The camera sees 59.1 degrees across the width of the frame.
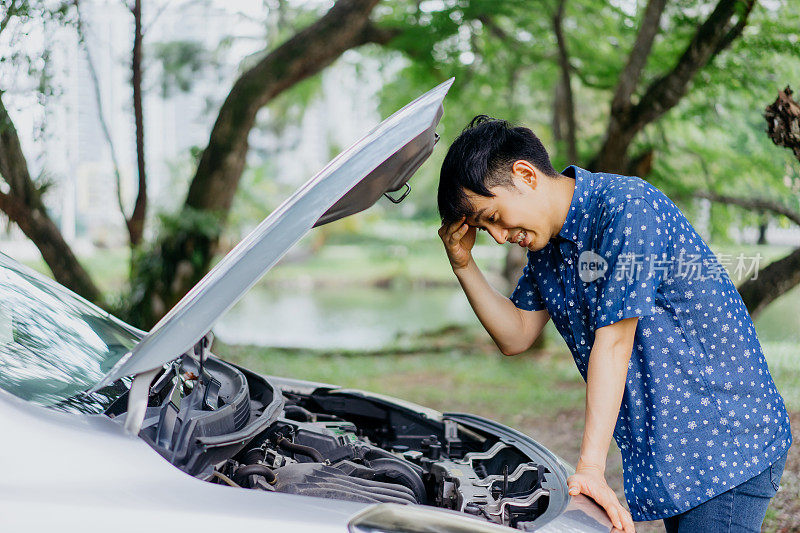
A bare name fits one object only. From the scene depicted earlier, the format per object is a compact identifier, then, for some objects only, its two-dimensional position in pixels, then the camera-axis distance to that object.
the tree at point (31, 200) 5.82
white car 1.44
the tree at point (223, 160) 7.31
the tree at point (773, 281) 4.93
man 1.68
